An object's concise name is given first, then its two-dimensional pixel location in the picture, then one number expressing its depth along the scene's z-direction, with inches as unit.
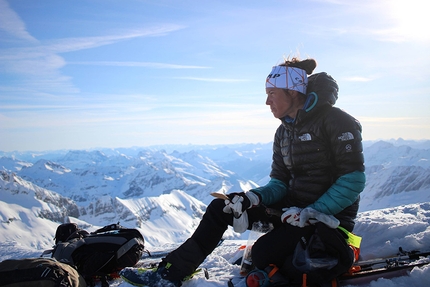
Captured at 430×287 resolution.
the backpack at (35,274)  147.0
